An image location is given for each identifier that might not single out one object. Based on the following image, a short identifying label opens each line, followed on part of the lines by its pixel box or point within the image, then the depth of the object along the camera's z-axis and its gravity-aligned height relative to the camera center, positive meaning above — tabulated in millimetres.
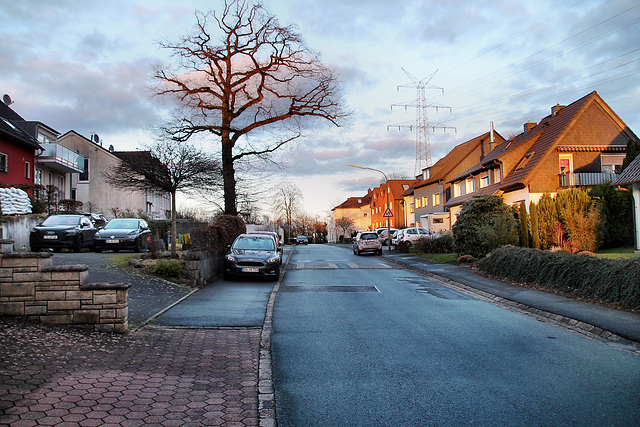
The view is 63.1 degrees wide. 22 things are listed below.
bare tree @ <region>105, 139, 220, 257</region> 15680 +2250
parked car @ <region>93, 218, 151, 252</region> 19984 +398
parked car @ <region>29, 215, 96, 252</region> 18578 +522
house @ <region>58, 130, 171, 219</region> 46844 +6352
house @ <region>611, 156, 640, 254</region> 21594 +2049
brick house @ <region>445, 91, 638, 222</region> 30422 +4815
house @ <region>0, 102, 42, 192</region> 28625 +5620
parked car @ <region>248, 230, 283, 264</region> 18731 +158
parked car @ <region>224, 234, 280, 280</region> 16344 -617
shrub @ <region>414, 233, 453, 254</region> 29494 -404
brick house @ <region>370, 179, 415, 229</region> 81875 +6020
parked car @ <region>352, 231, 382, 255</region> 33688 -215
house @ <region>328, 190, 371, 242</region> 114750 +6611
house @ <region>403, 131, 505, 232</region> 49375 +6093
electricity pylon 64062 +11394
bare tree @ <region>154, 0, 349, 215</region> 23344 +7063
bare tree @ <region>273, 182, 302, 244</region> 92875 +5889
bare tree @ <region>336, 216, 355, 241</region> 113750 +3586
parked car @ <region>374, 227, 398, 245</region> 47147 +503
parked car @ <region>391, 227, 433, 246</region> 38719 +355
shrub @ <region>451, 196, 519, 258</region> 20906 +404
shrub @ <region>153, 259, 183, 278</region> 13727 -621
